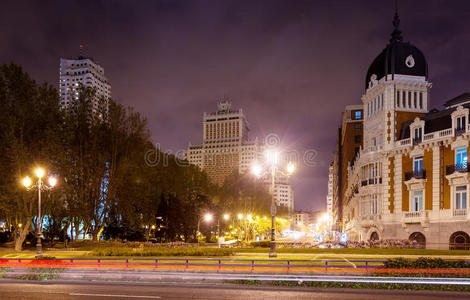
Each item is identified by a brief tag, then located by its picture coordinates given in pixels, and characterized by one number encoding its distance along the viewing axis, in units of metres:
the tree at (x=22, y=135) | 38.81
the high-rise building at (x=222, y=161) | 175.88
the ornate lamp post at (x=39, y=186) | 27.64
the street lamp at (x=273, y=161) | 27.19
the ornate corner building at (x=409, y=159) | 37.91
